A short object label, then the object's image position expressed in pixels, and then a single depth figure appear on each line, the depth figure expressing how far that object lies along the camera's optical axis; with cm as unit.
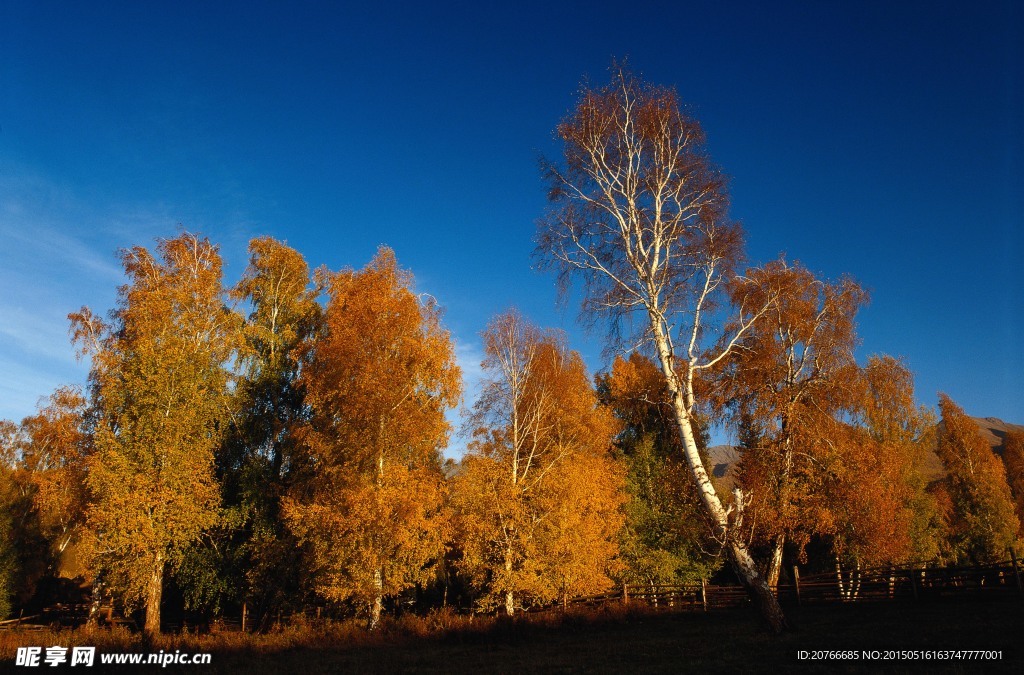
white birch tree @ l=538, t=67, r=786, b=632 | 1377
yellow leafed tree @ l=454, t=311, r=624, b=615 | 1886
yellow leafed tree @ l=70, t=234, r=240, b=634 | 1773
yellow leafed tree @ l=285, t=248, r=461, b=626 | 1639
